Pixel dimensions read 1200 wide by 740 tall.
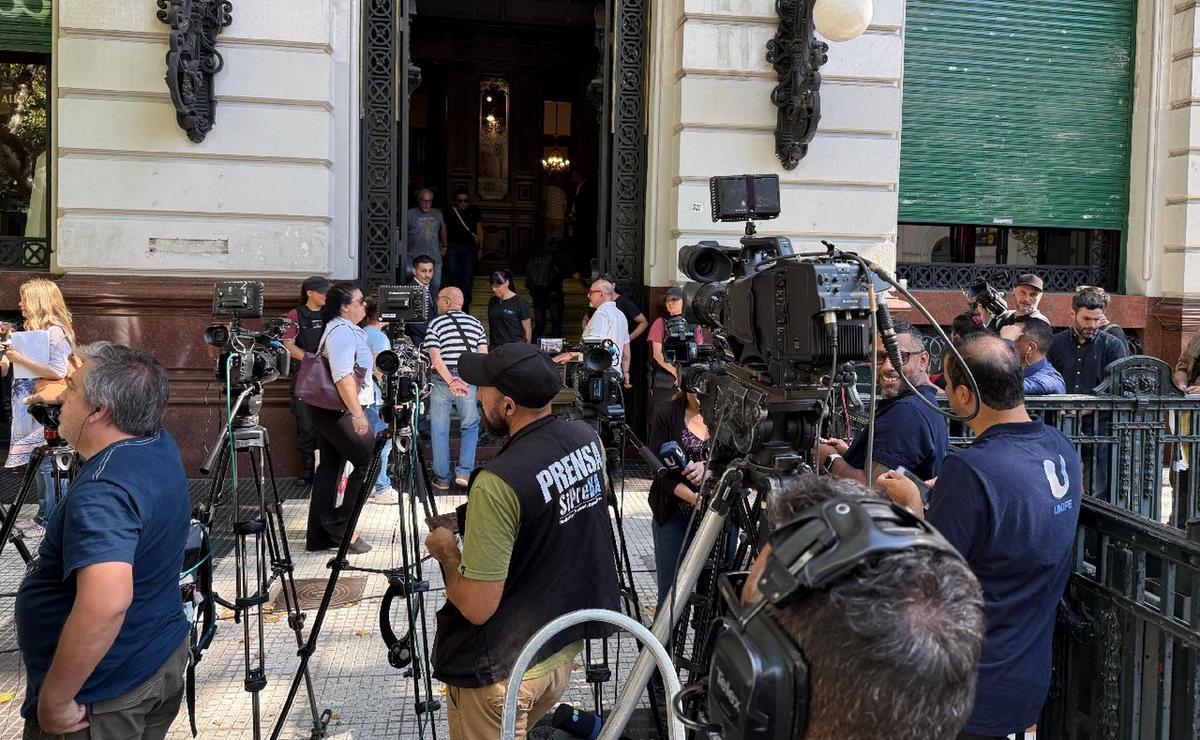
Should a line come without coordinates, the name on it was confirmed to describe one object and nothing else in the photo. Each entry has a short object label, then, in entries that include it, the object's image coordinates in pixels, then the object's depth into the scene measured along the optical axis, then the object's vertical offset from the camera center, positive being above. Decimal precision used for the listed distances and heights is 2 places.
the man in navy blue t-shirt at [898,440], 3.90 -0.51
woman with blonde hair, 6.98 -0.46
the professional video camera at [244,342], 4.53 -0.19
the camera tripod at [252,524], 4.08 -0.98
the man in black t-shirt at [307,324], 8.36 -0.16
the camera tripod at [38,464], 5.20 -0.93
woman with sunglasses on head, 10.09 -0.08
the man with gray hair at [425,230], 11.85 +0.97
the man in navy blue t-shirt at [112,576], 2.65 -0.80
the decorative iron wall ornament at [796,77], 9.44 +2.40
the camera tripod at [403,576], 3.93 -1.16
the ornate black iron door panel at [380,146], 10.08 +1.73
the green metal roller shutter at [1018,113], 10.99 +2.45
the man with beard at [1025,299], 7.32 +0.16
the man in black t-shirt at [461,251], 14.45 +0.89
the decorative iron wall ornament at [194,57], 8.54 +2.26
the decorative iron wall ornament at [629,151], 10.45 +1.80
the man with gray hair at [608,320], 9.29 -0.08
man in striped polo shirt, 8.73 -0.68
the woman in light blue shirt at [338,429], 6.91 -0.90
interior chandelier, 19.14 +2.99
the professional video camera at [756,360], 2.49 -0.13
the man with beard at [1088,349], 7.44 -0.22
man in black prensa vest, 2.98 -0.80
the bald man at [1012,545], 2.80 -0.67
